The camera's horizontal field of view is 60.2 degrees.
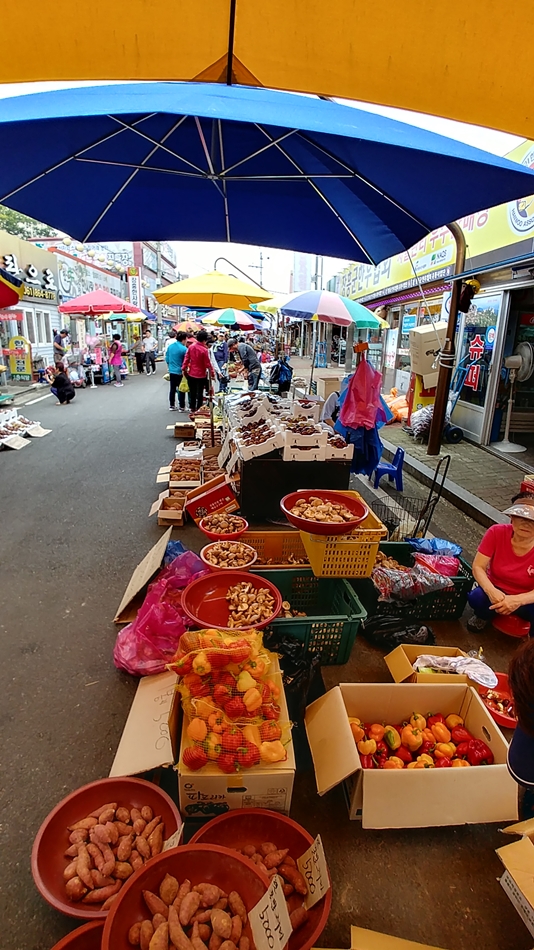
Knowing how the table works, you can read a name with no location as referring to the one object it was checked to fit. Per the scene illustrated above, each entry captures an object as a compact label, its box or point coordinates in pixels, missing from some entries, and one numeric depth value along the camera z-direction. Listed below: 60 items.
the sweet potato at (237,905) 1.66
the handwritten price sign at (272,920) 1.41
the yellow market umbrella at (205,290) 7.57
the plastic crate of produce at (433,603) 3.75
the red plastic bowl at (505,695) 2.80
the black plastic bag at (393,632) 3.54
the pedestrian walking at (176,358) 12.09
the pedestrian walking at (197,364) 10.81
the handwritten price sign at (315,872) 1.74
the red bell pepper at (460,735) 2.62
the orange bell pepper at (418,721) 2.66
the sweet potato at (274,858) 1.91
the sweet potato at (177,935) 1.52
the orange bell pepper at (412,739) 2.52
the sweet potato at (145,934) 1.53
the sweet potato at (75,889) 1.80
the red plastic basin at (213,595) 3.15
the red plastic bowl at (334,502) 3.19
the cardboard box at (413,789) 2.19
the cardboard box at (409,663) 2.95
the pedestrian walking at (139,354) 24.53
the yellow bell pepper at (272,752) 2.12
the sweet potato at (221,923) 1.57
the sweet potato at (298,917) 1.72
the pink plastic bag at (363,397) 5.83
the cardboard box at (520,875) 1.82
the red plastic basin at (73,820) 1.79
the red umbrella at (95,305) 16.22
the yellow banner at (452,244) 7.40
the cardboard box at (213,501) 5.18
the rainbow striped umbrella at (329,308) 7.37
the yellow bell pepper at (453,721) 2.73
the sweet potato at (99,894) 1.79
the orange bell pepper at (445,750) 2.49
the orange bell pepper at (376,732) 2.57
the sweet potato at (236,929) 1.58
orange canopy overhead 1.88
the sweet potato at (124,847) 1.92
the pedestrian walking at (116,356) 19.25
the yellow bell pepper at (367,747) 2.43
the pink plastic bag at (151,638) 3.13
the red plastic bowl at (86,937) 1.64
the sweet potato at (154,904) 1.64
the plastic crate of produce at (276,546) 4.20
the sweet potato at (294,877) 1.82
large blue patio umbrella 2.03
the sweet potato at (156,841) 1.95
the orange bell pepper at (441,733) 2.61
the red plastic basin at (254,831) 2.02
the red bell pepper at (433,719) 2.72
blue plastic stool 6.71
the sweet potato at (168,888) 1.68
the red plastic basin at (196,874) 1.65
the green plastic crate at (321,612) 3.18
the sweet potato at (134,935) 1.57
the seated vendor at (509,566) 3.34
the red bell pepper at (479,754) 2.46
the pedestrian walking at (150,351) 24.78
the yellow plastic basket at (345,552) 3.33
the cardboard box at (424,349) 8.87
